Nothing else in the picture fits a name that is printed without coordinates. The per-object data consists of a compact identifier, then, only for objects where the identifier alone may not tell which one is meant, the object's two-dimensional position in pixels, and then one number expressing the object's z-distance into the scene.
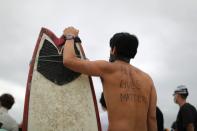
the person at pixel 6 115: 6.07
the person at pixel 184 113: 6.69
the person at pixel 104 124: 5.51
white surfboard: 4.59
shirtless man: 4.30
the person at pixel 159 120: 5.72
